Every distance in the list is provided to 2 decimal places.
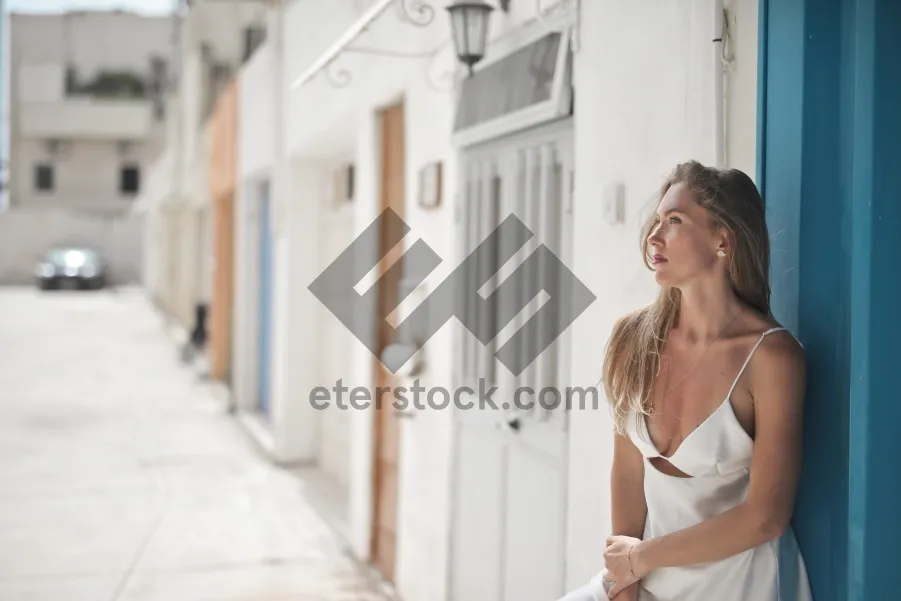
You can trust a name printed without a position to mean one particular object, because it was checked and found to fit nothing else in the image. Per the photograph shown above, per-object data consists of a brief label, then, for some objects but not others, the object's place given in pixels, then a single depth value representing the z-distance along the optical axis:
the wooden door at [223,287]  11.13
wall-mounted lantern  3.17
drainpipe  2.05
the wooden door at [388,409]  4.92
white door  3.02
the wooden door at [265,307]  9.33
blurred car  26.09
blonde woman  1.59
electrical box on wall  2.52
